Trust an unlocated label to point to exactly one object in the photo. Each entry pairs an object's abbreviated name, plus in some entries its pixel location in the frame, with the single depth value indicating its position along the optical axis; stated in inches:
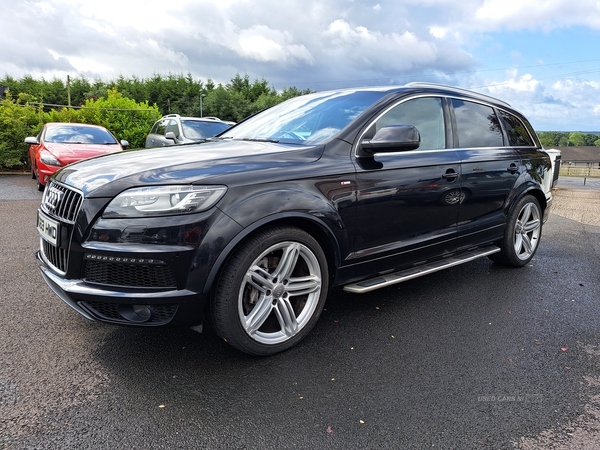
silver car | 395.9
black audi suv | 95.2
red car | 338.3
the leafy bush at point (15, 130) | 543.2
